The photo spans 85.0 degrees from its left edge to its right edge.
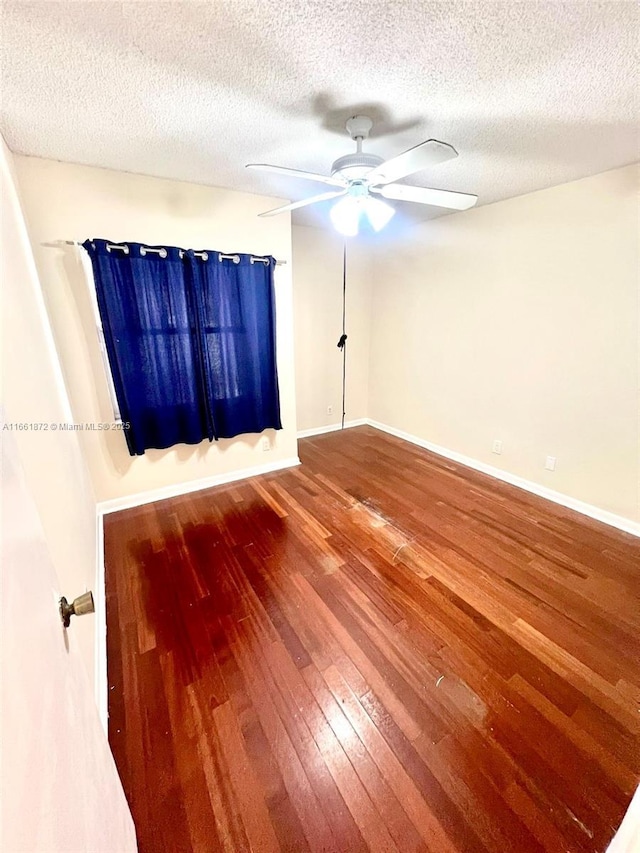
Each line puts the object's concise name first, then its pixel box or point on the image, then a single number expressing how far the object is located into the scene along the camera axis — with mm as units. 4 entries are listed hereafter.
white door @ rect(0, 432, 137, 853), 413
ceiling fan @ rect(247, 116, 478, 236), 1414
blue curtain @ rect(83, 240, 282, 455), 2367
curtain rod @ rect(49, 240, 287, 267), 2197
